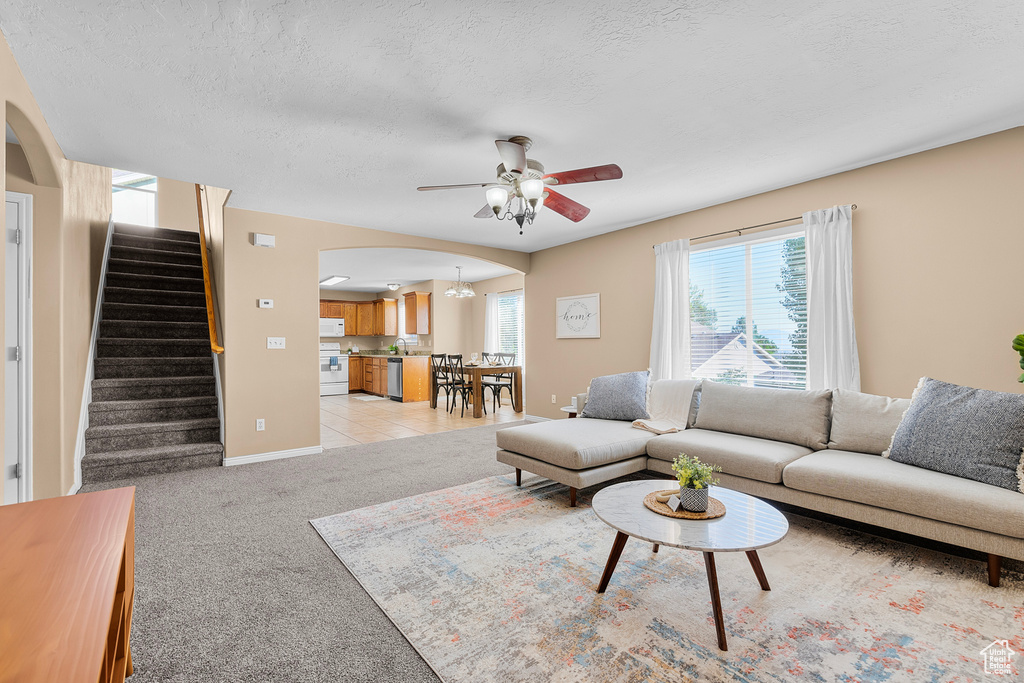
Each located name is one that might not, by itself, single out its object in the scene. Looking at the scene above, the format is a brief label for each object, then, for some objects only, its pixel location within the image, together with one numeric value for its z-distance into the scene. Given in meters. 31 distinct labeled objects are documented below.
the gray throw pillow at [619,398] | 3.97
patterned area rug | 1.64
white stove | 10.16
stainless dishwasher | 9.14
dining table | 7.13
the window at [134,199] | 7.49
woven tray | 2.04
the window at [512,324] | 9.16
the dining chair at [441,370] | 8.16
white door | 2.65
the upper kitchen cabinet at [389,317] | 11.16
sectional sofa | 2.19
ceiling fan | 2.71
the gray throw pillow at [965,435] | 2.31
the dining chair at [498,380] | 7.83
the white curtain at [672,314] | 4.70
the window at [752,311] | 3.98
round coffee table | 1.78
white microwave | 10.72
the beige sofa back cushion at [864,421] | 2.91
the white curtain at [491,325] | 9.73
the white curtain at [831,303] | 3.55
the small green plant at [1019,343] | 2.48
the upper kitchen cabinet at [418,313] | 9.98
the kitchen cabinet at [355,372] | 10.91
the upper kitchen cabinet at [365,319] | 11.48
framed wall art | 5.71
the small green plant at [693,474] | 2.07
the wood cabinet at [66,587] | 0.67
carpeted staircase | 4.16
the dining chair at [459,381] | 7.66
